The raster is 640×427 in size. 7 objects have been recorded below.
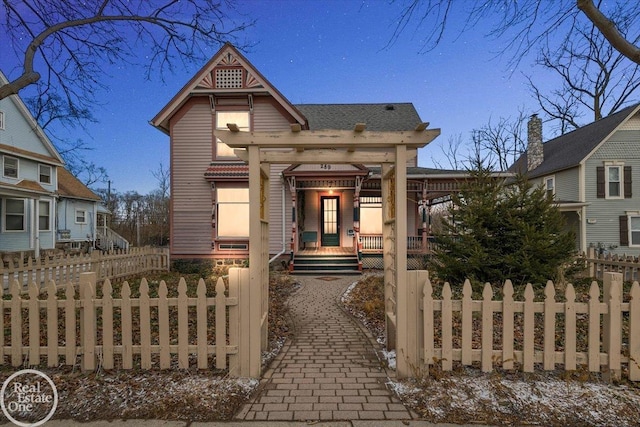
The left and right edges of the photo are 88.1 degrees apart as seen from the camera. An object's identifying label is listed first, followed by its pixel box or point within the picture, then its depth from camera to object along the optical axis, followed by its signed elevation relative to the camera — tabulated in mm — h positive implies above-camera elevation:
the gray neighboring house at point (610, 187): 17453 +1265
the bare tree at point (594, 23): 4719 +2861
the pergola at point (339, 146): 3752 +708
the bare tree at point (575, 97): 23844 +8845
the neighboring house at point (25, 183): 16000 +1564
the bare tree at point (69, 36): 5555 +3382
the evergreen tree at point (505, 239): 6660 -584
